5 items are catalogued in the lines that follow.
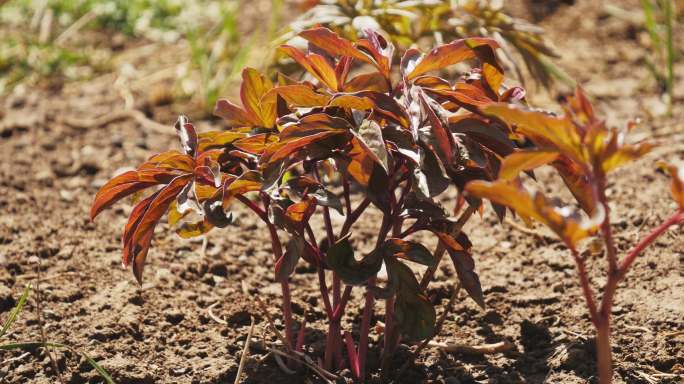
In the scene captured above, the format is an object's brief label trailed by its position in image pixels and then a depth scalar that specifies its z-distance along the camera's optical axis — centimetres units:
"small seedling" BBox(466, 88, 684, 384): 151
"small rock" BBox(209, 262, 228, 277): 276
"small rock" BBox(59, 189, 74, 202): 330
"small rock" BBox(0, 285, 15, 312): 251
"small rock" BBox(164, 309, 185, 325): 247
